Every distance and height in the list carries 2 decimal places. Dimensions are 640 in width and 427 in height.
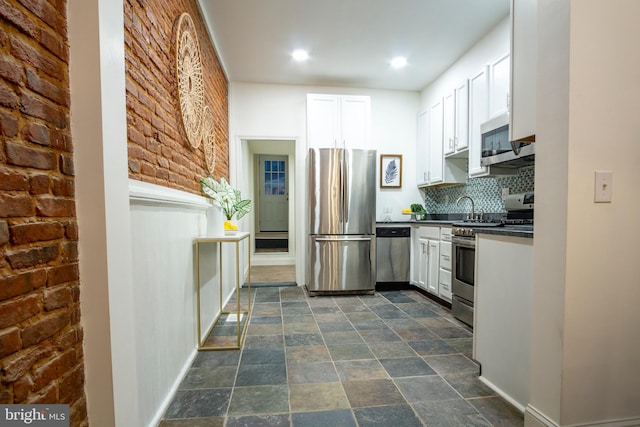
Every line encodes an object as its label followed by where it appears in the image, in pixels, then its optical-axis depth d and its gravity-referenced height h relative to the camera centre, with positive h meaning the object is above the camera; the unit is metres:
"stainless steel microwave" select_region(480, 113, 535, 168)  2.27 +0.47
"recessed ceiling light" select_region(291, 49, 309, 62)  3.21 +1.70
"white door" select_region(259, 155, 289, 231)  6.18 +0.21
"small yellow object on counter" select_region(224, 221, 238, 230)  2.37 -0.17
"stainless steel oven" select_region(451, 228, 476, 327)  2.54 -0.65
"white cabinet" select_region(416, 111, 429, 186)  4.01 +0.75
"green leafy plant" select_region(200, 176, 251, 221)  2.29 +0.08
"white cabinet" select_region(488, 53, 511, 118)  2.57 +1.08
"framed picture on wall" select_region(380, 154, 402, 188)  4.27 +0.48
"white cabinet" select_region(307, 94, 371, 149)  3.78 +1.09
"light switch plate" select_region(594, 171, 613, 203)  1.15 +0.06
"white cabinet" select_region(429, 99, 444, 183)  3.67 +0.80
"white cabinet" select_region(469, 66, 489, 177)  2.84 +0.92
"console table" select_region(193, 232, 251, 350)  2.06 -0.84
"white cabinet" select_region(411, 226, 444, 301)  3.23 -0.68
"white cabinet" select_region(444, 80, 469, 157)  3.17 +0.95
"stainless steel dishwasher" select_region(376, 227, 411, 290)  3.82 -0.67
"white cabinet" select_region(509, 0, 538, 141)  1.40 +0.68
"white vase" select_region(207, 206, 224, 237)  2.16 -0.13
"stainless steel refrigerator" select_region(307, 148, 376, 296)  3.57 -0.20
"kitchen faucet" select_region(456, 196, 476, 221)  3.21 -0.11
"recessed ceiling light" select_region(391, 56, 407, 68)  3.36 +1.69
